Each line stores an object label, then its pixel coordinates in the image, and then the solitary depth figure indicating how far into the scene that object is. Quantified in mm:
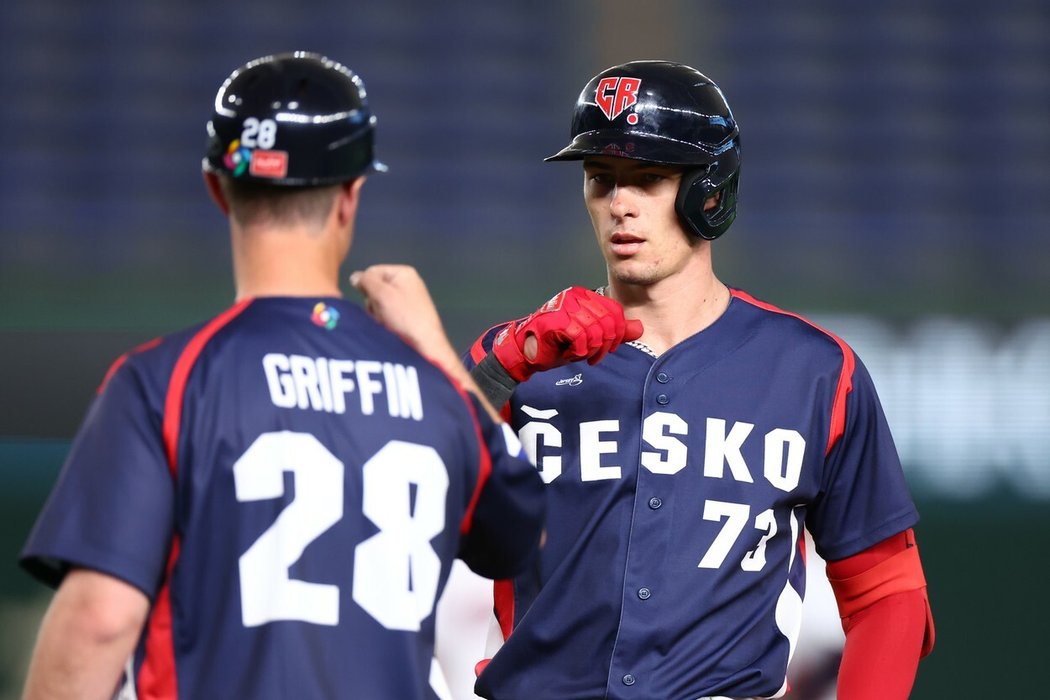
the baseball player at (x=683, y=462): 14518
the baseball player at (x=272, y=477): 13794
